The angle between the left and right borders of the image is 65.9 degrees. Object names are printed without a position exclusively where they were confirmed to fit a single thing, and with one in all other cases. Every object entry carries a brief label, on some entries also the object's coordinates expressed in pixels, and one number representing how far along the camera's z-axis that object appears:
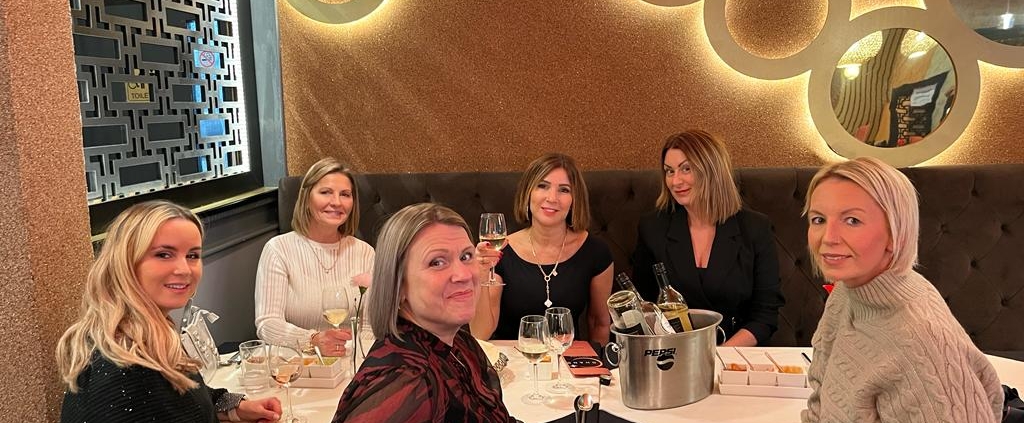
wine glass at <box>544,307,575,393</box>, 1.94
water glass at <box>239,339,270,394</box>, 2.03
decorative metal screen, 2.65
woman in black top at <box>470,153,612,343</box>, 2.90
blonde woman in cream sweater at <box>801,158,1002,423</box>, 1.35
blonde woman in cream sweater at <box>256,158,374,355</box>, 2.89
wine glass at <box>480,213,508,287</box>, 2.50
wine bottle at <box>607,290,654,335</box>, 1.86
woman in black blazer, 2.87
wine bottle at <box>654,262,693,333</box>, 1.98
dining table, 1.80
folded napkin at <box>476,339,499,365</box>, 2.10
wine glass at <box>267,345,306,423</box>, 1.78
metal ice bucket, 1.80
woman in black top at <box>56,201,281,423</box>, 1.54
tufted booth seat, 3.23
